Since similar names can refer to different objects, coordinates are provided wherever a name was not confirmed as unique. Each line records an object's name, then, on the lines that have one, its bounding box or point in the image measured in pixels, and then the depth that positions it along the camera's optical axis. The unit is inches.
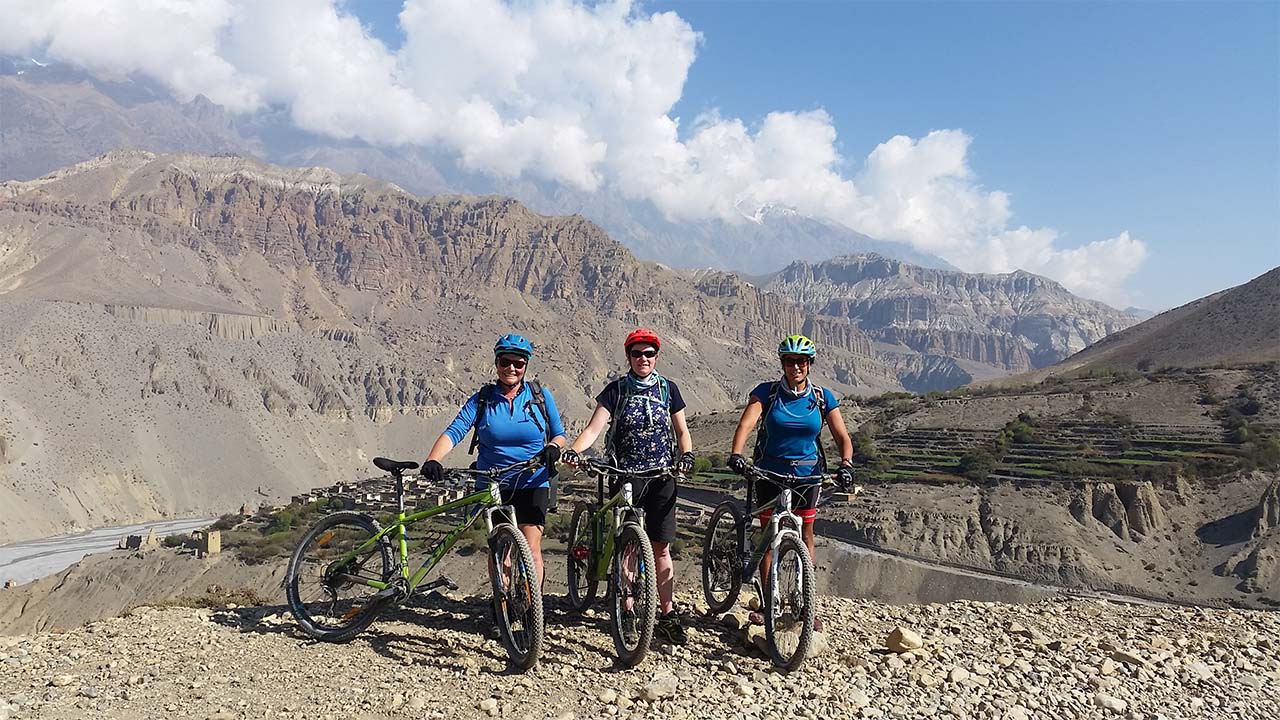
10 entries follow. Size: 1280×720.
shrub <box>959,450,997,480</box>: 2236.7
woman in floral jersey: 262.4
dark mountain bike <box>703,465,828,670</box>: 240.2
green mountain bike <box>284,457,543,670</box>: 243.1
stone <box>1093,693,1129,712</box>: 230.2
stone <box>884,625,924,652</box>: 270.2
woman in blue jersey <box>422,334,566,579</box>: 262.7
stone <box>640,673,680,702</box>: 218.1
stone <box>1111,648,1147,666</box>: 263.7
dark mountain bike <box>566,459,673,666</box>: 233.8
